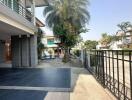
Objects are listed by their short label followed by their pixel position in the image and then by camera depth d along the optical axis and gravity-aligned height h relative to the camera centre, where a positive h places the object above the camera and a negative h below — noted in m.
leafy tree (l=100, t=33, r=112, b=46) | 32.05 +3.29
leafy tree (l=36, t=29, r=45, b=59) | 11.74 +0.74
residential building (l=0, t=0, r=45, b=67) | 6.43 +0.93
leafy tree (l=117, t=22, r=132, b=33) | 30.24 +7.51
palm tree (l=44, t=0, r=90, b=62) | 10.85 +3.85
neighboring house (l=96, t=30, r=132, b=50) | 29.38 +2.71
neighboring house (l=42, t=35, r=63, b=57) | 23.27 +0.97
